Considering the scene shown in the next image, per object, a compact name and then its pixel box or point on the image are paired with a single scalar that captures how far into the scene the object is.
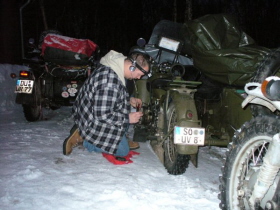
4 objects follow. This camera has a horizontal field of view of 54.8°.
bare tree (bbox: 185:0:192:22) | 11.09
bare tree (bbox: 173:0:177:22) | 13.02
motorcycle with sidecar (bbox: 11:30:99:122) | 4.82
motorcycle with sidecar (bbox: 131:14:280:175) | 2.58
